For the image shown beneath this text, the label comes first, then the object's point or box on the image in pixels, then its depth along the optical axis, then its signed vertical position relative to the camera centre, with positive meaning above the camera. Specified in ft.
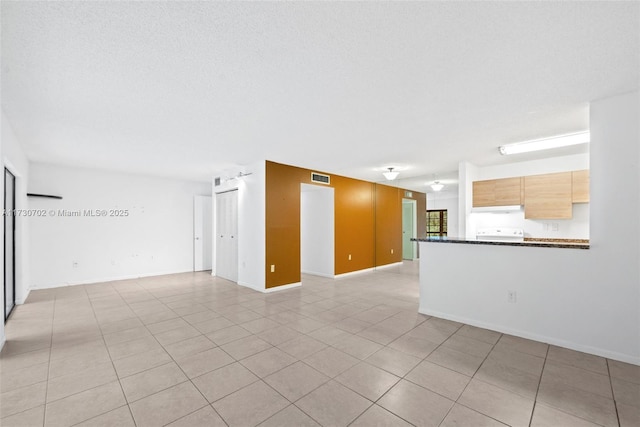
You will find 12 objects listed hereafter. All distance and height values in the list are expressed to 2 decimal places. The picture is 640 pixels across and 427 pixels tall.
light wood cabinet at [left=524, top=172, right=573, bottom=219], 14.44 +0.81
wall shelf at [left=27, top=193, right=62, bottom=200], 17.00 +1.15
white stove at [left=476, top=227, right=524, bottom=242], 16.89 -1.52
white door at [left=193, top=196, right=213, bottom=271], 24.37 -1.96
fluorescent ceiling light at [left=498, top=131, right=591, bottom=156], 11.65 +3.15
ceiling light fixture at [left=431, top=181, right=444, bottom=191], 23.56 +2.24
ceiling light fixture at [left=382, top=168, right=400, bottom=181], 18.57 +2.62
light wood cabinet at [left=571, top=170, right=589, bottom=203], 14.01 +1.29
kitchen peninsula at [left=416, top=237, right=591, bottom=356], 9.16 -2.93
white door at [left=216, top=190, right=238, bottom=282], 19.70 -1.84
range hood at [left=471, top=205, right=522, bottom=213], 15.90 +0.09
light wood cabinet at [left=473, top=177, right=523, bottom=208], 15.96 +1.15
